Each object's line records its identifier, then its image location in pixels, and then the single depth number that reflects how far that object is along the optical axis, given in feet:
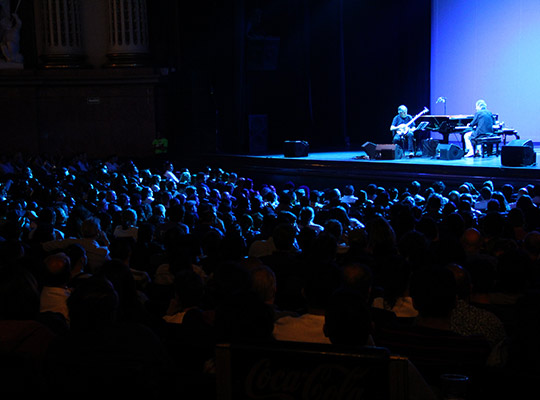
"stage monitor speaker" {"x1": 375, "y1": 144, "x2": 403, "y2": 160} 49.75
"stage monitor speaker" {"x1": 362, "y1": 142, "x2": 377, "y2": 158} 50.65
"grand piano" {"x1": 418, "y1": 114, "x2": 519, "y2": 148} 49.98
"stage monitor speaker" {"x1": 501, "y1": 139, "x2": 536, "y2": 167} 39.91
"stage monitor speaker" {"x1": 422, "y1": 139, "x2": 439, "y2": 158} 50.08
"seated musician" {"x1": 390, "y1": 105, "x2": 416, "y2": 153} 51.31
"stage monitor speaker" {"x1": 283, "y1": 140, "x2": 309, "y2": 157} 53.83
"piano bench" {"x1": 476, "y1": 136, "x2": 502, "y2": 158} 48.26
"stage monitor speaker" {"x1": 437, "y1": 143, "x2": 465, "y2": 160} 47.85
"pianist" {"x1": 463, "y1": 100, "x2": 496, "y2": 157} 47.63
